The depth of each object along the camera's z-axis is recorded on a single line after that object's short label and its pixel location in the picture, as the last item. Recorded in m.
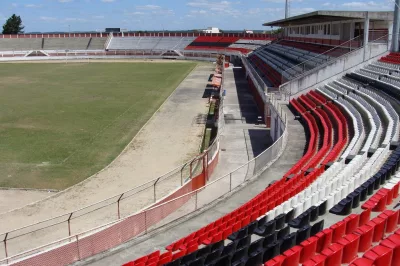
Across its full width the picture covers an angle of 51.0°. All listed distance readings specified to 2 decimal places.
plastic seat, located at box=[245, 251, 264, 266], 7.57
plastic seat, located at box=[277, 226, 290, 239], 8.79
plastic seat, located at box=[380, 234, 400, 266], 6.35
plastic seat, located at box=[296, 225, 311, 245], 8.33
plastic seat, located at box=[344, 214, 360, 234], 8.35
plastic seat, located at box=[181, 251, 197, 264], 8.22
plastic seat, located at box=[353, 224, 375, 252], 7.62
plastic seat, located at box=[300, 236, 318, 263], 7.55
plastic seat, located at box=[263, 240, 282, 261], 7.85
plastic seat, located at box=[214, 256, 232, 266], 7.61
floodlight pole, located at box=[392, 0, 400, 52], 26.77
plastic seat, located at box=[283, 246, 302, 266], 7.14
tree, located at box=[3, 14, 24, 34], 122.81
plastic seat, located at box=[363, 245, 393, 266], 6.21
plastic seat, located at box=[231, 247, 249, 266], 7.64
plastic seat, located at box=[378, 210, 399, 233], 8.16
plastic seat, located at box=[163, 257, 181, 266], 8.09
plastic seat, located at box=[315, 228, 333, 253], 7.81
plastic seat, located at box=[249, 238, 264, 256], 8.03
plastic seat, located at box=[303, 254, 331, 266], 6.54
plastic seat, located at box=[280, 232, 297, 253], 8.07
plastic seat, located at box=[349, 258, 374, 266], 6.22
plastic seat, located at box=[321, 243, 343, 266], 6.85
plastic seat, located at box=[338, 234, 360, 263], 7.22
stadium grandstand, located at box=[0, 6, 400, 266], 7.99
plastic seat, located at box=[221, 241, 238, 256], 8.38
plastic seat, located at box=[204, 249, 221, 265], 7.95
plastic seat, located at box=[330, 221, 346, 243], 8.04
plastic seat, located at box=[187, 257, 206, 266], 7.85
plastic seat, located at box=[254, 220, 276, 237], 9.55
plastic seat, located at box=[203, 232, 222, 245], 9.66
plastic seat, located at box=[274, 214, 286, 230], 9.77
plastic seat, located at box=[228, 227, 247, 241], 9.66
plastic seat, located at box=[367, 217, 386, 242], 7.88
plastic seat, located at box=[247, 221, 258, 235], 9.76
